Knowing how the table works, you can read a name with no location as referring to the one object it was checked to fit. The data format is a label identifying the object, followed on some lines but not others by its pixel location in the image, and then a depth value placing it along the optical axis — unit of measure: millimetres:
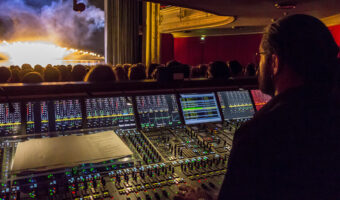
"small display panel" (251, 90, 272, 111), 2342
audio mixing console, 1241
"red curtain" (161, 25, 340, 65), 12125
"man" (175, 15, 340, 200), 868
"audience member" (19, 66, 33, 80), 2156
